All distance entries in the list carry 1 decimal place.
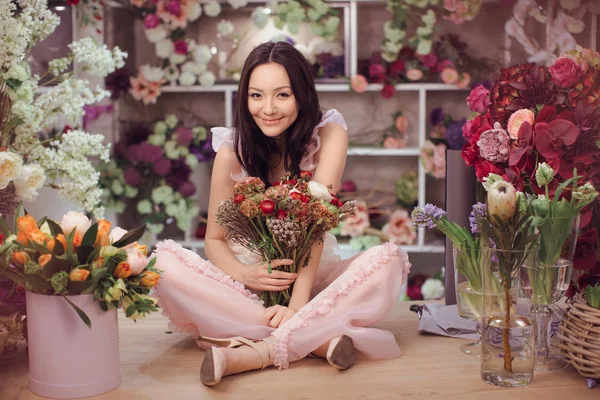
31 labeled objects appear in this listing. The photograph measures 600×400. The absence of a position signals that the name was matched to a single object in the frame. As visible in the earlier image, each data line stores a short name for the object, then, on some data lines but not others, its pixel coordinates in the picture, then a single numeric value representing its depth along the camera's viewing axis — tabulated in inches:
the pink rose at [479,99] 84.3
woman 80.0
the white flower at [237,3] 151.9
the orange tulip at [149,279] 72.1
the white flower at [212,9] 154.0
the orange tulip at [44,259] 67.7
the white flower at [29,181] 82.5
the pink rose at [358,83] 150.5
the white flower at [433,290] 151.8
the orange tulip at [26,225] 70.3
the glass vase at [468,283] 78.7
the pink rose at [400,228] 152.4
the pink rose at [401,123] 155.0
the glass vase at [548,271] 72.7
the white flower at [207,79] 152.0
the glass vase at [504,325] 70.6
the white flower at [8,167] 77.5
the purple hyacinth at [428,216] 80.7
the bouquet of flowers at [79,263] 68.4
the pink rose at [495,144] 77.4
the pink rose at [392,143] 153.9
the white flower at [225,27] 154.4
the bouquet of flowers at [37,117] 82.6
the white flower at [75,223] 70.6
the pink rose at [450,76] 149.3
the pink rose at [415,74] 150.8
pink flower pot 70.0
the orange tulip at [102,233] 70.8
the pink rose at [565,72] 75.4
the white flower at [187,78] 153.1
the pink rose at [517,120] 75.7
